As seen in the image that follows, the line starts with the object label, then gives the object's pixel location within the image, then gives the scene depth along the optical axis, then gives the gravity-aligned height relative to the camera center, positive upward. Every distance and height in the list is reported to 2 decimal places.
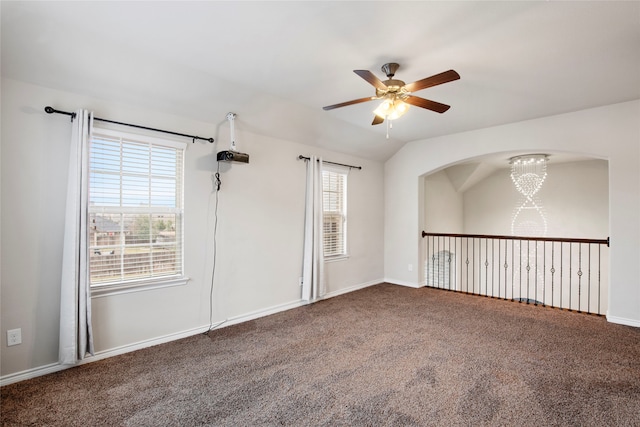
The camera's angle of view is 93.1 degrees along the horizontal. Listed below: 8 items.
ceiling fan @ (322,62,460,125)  2.38 +1.08
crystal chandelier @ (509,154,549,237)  6.91 +0.54
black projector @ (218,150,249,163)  3.37 +0.68
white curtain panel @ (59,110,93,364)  2.55 -0.40
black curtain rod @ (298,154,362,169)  4.51 +0.92
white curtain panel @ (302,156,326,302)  4.49 -0.31
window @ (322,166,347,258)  5.07 +0.13
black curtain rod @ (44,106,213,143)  2.54 +0.88
